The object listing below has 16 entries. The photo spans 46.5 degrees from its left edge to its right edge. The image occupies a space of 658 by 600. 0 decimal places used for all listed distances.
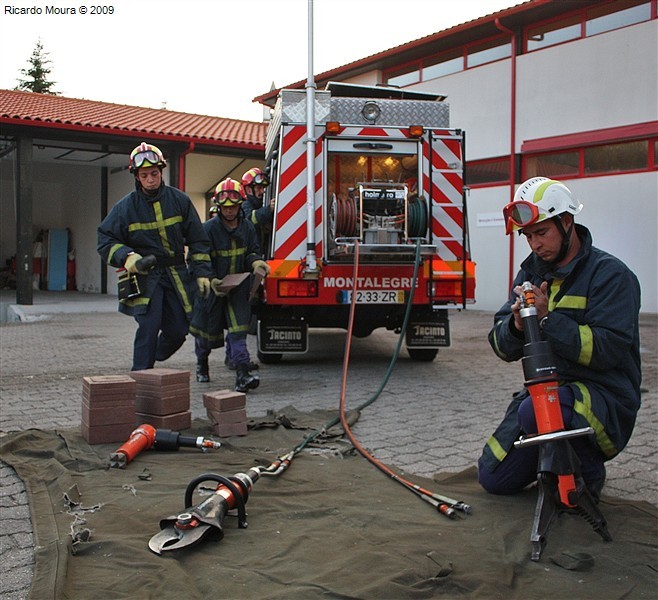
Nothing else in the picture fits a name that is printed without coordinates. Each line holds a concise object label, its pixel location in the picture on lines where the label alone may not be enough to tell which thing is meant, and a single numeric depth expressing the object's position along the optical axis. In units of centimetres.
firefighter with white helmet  324
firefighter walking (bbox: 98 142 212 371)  608
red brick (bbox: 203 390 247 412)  503
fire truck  772
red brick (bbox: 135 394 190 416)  502
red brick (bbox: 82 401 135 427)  473
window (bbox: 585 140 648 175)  1431
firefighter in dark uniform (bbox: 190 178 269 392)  694
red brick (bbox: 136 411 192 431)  504
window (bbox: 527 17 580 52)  1545
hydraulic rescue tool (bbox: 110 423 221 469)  454
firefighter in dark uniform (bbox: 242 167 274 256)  862
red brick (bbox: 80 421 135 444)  475
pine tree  5825
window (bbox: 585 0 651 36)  1417
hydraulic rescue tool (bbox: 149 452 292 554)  302
